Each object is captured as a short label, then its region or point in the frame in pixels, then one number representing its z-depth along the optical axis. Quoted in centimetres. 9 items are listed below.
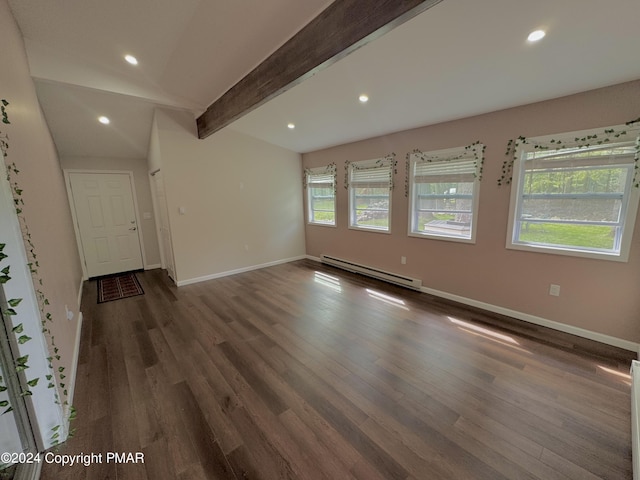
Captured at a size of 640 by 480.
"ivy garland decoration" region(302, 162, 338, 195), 511
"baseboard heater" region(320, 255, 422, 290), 398
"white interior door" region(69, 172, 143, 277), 481
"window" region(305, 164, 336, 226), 528
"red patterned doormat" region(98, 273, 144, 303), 408
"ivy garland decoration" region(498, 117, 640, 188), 227
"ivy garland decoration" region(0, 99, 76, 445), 137
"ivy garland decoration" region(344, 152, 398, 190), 408
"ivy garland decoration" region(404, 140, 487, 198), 315
